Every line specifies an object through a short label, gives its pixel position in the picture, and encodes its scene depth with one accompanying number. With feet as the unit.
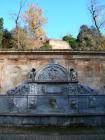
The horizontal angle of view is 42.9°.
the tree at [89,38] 41.49
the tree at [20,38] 43.84
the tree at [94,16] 40.49
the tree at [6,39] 46.13
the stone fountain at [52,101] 18.09
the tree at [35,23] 47.14
